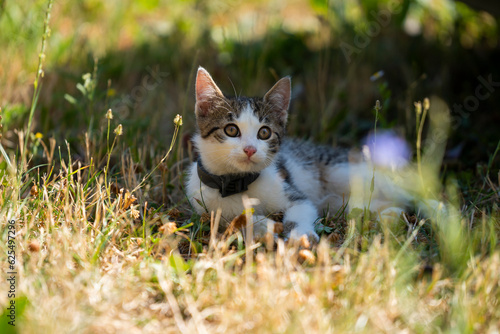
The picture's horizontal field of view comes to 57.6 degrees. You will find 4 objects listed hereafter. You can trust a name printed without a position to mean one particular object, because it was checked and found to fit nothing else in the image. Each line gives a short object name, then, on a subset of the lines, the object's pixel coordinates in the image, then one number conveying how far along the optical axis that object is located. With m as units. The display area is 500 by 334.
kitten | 2.37
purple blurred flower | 3.01
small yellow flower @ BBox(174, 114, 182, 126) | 2.21
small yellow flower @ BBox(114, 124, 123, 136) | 2.17
